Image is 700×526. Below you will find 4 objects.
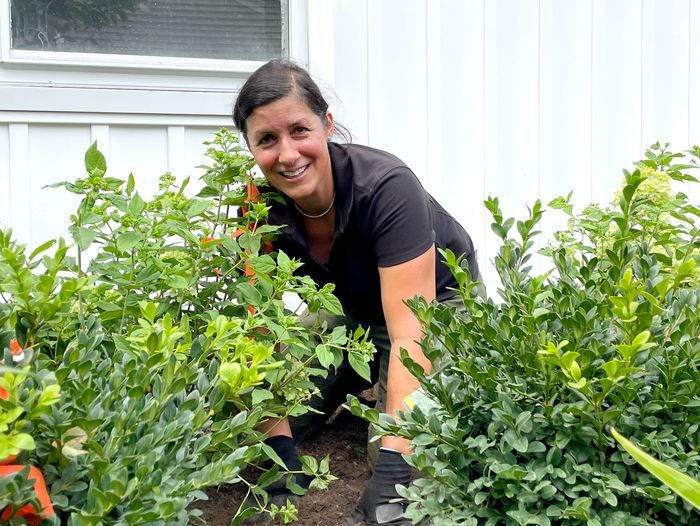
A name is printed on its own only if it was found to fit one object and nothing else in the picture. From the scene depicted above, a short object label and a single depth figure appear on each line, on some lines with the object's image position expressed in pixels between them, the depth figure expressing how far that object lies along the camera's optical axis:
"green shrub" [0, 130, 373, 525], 1.38
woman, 2.42
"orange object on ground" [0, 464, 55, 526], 1.28
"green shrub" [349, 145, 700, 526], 1.61
